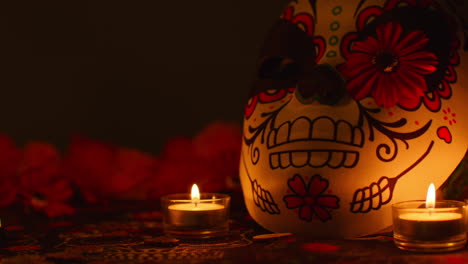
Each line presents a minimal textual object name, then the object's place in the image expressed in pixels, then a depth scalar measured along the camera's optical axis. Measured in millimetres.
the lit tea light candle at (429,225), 719
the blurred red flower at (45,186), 938
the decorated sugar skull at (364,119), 765
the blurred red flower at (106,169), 1032
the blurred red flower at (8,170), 970
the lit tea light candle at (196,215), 791
